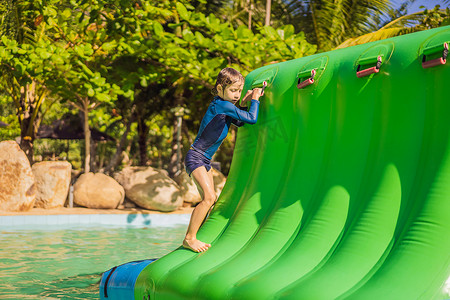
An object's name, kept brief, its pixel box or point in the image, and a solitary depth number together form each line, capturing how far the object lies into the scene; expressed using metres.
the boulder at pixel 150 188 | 11.37
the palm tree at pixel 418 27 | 10.70
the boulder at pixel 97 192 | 11.34
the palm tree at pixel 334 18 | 13.39
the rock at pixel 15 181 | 10.48
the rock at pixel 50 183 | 11.17
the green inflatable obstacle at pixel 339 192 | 2.42
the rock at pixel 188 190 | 12.34
